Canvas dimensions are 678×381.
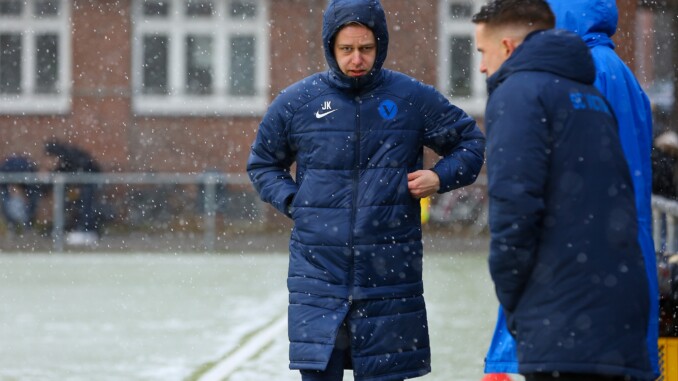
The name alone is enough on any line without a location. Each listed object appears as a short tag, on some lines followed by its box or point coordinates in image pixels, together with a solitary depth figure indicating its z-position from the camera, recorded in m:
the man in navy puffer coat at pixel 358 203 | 10.30
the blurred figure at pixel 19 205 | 42.22
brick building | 49.87
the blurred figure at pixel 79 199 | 41.31
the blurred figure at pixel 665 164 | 18.81
